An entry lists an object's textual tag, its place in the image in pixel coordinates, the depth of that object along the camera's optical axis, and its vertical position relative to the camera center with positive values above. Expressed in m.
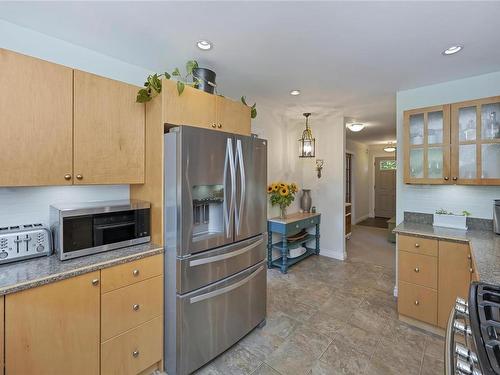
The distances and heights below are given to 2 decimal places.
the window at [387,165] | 7.93 +0.74
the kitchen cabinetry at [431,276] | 2.07 -0.83
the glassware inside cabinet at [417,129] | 2.63 +0.65
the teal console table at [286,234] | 3.59 -0.72
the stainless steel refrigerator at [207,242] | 1.68 -0.42
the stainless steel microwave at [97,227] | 1.51 -0.27
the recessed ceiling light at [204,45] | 1.86 +1.15
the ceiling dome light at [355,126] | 4.53 +1.17
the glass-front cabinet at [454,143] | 2.28 +0.44
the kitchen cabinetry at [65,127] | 1.42 +0.42
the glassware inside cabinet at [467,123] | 2.35 +0.64
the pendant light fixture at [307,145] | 4.03 +0.72
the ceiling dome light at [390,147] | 7.45 +1.25
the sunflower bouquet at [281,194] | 3.70 -0.11
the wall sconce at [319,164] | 4.39 +0.43
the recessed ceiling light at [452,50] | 1.93 +1.14
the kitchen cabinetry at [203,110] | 1.79 +0.67
